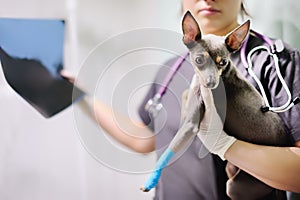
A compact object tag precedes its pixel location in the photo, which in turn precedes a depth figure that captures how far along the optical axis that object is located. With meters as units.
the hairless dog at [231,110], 0.91
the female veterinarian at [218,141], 0.92
